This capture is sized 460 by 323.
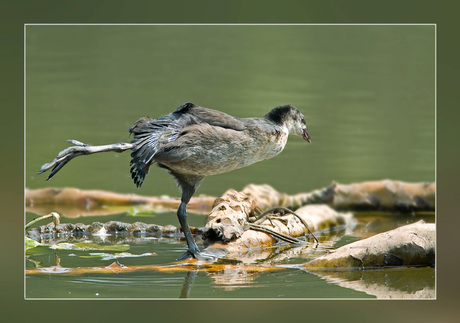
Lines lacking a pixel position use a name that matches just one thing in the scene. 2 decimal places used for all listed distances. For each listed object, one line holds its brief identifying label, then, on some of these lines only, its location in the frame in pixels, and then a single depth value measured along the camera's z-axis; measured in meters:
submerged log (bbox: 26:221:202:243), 16.37
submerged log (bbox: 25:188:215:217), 20.42
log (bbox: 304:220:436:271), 13.67
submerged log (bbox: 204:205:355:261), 14.88
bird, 12.92
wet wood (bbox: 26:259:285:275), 13.24
